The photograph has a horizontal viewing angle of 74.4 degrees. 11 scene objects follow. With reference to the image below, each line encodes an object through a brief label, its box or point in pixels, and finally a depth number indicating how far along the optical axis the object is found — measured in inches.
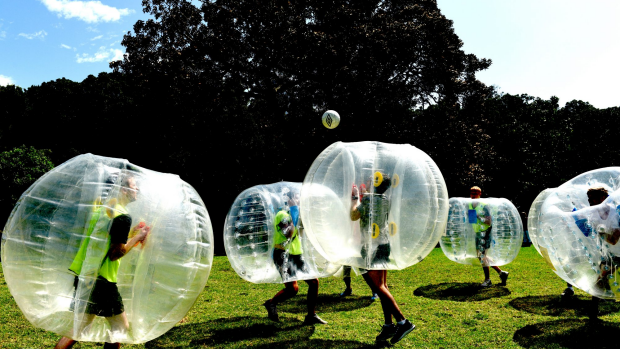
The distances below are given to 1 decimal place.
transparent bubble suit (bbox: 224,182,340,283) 243.8
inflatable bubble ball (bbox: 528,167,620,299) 185.2
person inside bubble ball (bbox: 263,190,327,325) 234.7
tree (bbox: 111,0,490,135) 671.1
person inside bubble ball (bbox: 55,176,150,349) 135.2
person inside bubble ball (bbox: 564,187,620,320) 181.9
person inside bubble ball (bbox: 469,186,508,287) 318.3
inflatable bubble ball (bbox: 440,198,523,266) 319.3
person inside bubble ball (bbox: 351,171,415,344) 180.9
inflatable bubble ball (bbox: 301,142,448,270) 181.9
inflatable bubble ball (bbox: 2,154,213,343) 136.6
